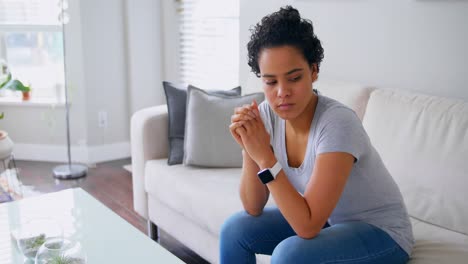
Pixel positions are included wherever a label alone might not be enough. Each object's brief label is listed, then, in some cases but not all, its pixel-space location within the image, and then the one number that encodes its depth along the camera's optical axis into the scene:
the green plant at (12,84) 3.38
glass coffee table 1.53
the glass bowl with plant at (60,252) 1.36
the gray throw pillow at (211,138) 2.39
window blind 3.39
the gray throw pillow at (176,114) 2.51
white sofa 1.68
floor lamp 3.55
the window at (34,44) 3.80
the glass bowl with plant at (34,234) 1.49
